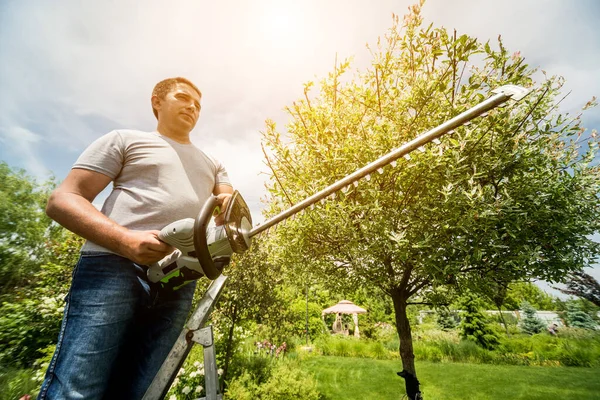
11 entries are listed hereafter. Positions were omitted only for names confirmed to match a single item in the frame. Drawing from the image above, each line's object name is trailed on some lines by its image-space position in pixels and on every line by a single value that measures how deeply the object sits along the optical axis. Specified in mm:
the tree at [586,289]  7848
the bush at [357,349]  13883
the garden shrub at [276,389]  5539
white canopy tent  19309
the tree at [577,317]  18455
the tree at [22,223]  21567
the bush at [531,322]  19312
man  1152
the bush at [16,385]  4879
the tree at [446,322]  21603
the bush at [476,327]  14859
